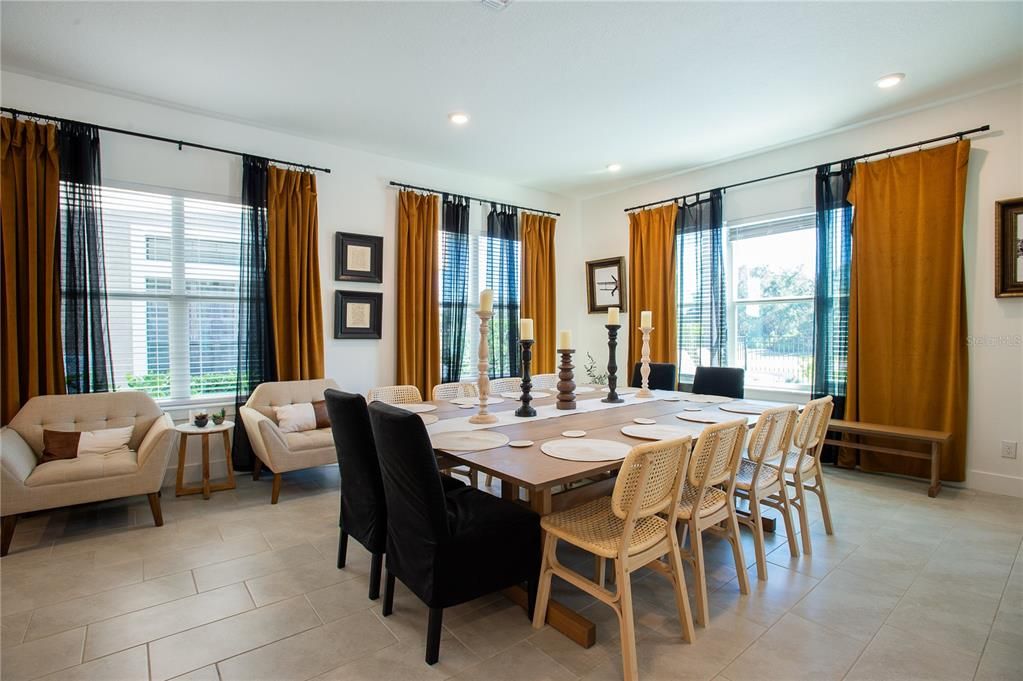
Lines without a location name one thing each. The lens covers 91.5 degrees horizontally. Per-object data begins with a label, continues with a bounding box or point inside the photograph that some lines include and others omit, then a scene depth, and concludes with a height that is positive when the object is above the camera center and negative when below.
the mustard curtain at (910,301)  3.58 +0.21
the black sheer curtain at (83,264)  3.29 +0.48
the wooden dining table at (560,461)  1.78 -0.49
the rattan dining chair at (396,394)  3.21 -0.40
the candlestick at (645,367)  3.52 -0.26
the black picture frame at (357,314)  4.44 +0.17
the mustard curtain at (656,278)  5.24 +0.57
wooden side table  3.39 -0.79
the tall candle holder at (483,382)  2.57 -0.26
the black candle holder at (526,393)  2.78 -0.35
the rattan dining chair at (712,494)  1.91 -0.72
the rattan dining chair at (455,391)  3.63 -0.43
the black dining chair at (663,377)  4.35 -0.41
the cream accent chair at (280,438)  3.31 -0.72
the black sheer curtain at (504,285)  5.46 +0.52
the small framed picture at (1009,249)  3.37 +0.54
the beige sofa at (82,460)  2.56 -0.71
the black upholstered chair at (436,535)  1.69 -0.74
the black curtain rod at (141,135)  3.11 +1.42
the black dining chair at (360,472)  2.06 -0.60
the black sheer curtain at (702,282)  4.90 +0.48
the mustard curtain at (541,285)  5.72 +0.54
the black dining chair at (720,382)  4.05 -0.43
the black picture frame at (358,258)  4.43 +0.68
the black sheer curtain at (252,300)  3.91 +0.27
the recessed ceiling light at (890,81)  3.24 +1.64
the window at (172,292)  3.60 +0.33
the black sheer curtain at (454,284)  5.04 +0.50
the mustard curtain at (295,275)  4.02 +0.48
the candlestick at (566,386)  3.06 -0.34
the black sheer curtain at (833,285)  4.10 +0.37
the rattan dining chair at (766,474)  2.29 -0.74
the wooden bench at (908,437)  3.43 -0.78
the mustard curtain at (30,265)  3.09 +0.45
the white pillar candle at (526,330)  2.62 +0.01
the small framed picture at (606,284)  5.83 +0.57
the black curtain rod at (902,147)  3.45 +1.38
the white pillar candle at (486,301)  2.49 +0.16
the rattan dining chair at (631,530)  1.62 -0.74
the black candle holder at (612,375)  3.25 -0.29
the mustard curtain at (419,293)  4.74 +0.39
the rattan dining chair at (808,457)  2.57 -0.71
